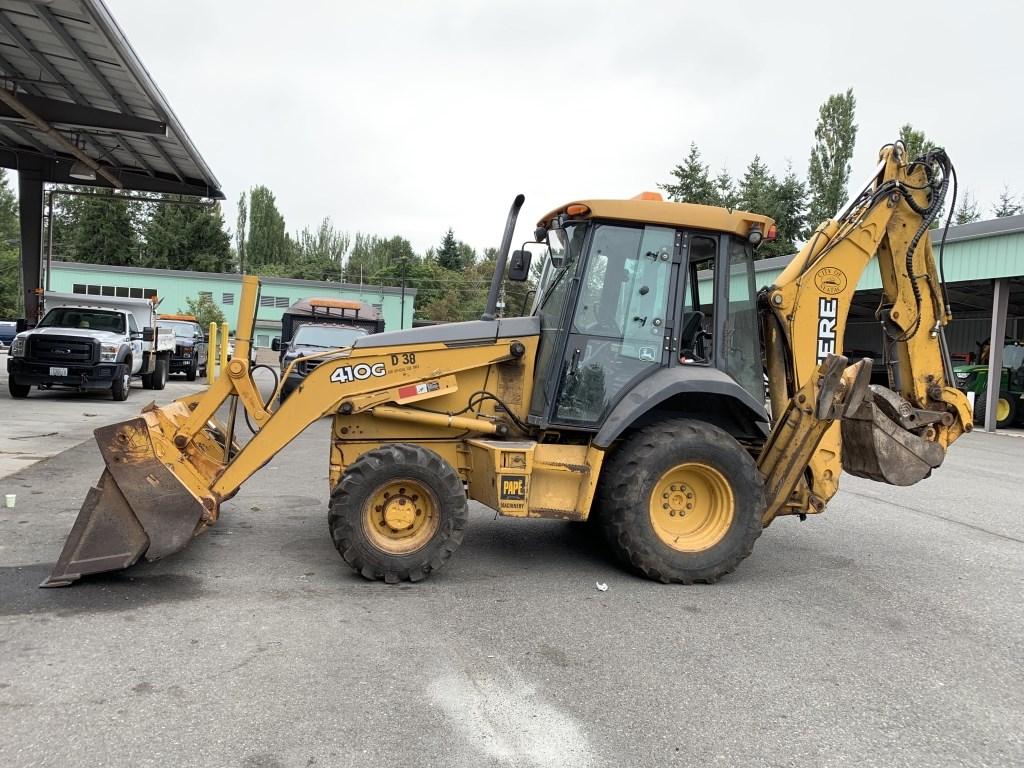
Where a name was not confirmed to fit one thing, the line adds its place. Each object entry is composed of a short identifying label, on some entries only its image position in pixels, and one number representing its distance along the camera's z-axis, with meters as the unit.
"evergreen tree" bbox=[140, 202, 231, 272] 66.38
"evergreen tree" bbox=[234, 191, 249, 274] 77.31
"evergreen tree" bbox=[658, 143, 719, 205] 47.69
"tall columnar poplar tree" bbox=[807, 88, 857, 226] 47.22
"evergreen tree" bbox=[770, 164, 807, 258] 44.91
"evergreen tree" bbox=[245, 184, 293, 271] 77.50
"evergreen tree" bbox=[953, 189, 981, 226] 48.03
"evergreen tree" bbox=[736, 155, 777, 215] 45.56
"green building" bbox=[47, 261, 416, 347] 50.19
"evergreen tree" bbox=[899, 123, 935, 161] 42.72
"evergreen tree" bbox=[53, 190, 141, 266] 66.31
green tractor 21.47
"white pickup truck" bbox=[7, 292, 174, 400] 15.63
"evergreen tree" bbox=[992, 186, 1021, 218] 47.62
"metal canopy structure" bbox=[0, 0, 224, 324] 11.37
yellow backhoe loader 5.05
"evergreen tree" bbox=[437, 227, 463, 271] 86.25
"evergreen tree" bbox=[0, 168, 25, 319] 55.25
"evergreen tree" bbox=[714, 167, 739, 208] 48.89
